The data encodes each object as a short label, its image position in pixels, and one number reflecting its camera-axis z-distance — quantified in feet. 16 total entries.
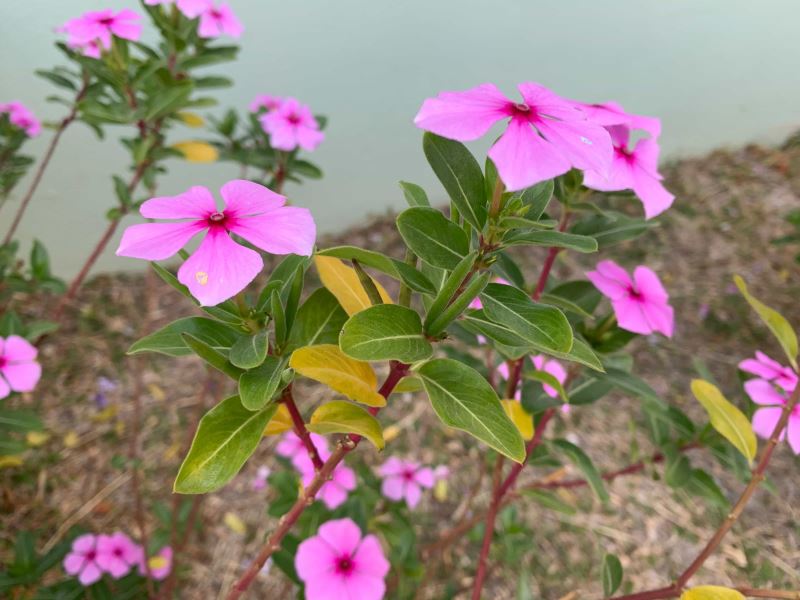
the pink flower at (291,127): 1.24
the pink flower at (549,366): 0.92
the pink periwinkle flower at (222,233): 0.39
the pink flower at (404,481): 1.34
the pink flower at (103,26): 0.99
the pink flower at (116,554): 1.26
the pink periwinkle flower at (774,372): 0.78
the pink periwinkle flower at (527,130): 0.37
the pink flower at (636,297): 0.67
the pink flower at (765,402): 0.75
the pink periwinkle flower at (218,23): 1.15
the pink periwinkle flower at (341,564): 0.75
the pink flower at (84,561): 1.23
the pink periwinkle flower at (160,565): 1.34
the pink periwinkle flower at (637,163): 0.55
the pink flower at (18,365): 0.95
